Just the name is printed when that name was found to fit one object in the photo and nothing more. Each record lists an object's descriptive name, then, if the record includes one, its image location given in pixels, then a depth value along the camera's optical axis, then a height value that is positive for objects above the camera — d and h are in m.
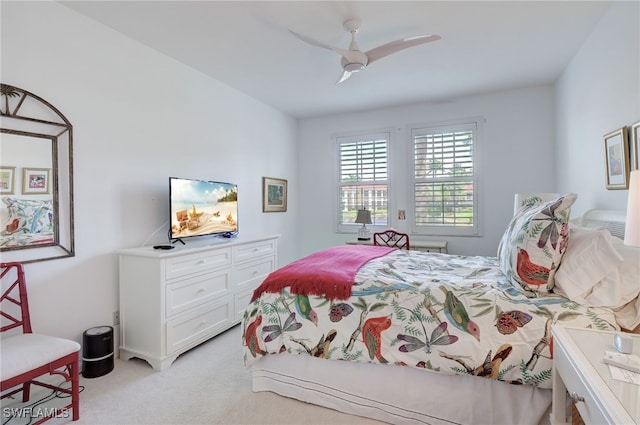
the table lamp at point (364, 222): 4.51 -0.12
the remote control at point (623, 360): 1.02 -0.50
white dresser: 2.39 -0.66
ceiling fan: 2.25 +1.21
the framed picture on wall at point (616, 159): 2.10 +0.35
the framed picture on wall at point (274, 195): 4.46 +0.30
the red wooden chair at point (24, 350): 1.58 -0.69
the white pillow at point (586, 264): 1.52 -0.27
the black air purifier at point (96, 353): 2.26 -0.95
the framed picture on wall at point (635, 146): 1.94 +0.39
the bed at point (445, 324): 1.53 -0.60
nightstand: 0.86 -0.52
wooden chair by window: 4.28 -0.36
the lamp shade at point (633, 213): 1.18 -0.02
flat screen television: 2.79 +0.09
